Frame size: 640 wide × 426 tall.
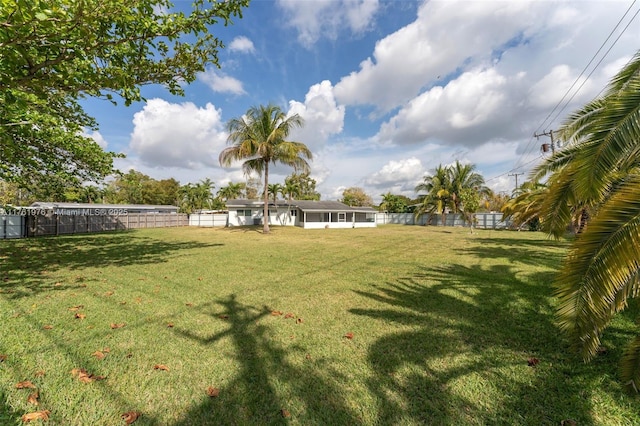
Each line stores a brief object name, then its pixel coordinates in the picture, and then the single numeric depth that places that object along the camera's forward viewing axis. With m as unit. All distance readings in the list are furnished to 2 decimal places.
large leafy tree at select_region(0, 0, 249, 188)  3.06
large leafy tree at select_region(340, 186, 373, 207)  51.00
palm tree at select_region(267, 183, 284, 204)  35.28
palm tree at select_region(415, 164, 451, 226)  29.59
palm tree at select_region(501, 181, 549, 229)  12.54
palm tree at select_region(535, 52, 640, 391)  2.17
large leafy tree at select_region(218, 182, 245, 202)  41.66
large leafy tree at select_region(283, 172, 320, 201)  36.56
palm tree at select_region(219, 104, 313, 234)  18.09
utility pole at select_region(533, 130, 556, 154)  20.06
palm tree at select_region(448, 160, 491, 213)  28.47
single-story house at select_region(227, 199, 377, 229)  28.81
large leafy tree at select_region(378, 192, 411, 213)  38.84
